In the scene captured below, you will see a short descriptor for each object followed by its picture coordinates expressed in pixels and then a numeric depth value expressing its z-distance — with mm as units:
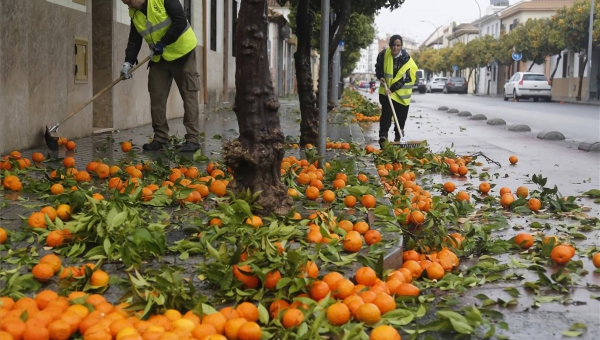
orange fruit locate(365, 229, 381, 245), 4016
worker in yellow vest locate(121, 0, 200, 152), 8125
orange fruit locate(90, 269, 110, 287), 3195
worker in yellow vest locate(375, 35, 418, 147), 11039
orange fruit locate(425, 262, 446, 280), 3791
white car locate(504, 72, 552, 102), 42062
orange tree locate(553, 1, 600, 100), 44375
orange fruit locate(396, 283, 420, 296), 3385
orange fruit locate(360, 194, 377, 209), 4885
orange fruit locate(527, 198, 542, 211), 5902
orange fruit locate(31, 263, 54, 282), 3244
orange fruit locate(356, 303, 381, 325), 2973
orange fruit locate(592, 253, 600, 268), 4159
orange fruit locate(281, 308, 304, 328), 2867
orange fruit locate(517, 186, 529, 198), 6250
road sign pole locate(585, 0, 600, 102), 40844
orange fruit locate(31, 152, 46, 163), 6680
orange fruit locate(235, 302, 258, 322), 2929
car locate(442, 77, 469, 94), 68750
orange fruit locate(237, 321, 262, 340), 2738
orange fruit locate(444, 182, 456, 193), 6816
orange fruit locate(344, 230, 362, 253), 3871
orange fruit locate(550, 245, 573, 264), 4180
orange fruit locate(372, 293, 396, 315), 3125
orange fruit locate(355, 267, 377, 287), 3400
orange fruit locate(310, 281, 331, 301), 3172
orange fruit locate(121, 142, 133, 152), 8141
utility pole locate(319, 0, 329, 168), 6590
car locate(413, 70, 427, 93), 69125
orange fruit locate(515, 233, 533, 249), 4572
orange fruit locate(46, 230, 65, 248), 3744
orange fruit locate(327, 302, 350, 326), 2947
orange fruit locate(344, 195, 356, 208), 4975
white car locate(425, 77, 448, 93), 72875
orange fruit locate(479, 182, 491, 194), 6871
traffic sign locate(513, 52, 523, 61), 56719
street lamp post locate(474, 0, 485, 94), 77250
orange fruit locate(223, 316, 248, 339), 2768
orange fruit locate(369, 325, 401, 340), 2738
